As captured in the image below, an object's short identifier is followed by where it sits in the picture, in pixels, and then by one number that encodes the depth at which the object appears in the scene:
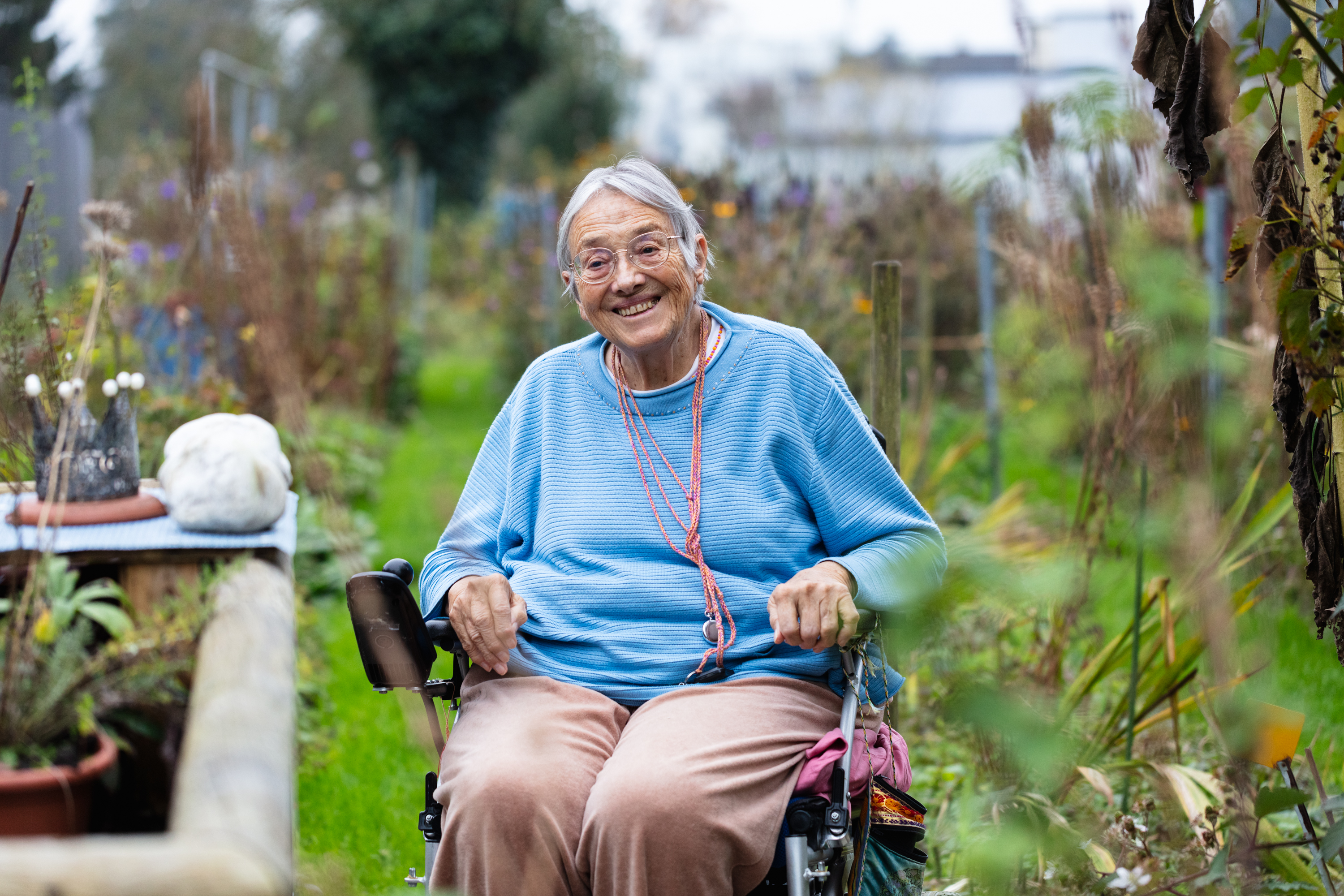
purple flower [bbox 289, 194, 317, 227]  7.78
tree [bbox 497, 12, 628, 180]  23.41
